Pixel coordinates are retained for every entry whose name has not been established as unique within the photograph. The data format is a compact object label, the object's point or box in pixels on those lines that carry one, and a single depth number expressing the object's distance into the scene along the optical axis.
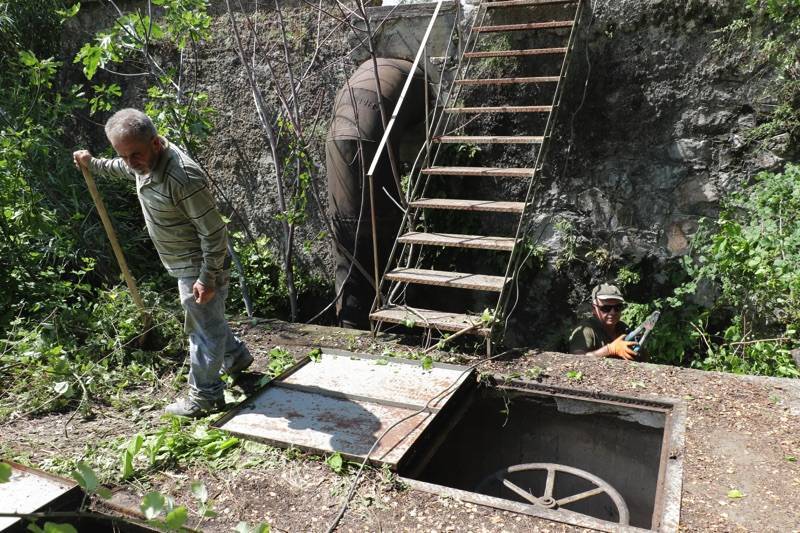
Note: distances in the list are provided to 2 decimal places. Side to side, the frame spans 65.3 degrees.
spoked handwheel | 3.19
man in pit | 4.73
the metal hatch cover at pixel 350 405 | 3.38
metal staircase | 4.70
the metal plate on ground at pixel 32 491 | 2.89
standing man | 3.24
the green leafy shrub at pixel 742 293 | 4.25
